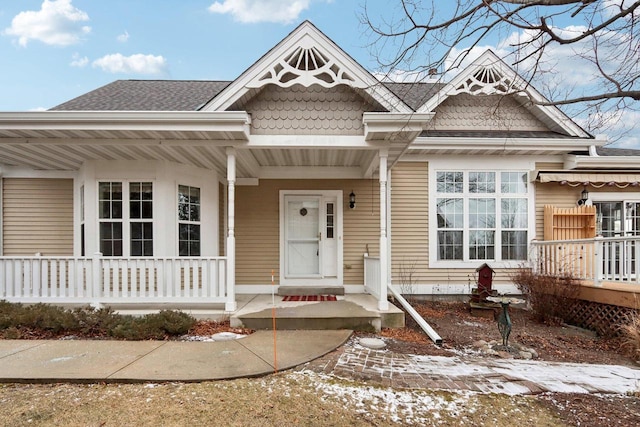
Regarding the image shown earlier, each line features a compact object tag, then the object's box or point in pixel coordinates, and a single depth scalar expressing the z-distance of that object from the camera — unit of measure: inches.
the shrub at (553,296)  258.5
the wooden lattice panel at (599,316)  229.6
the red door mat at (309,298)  277.6
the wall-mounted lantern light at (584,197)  316.2
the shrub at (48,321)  199.9
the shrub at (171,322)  201.6
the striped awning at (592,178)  309.0
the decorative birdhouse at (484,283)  283.4
